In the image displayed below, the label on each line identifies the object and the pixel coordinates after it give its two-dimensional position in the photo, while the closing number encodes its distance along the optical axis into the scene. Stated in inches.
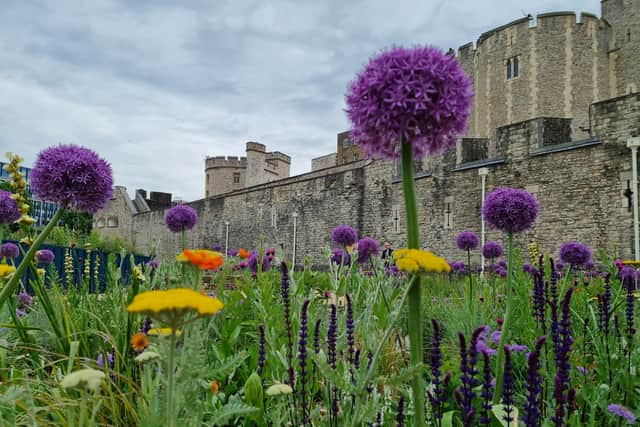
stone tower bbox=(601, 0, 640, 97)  844.6
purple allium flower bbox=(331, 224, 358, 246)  165.2
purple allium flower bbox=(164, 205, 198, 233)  151.6
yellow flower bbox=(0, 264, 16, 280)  58.2
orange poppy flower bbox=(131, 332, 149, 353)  47.4
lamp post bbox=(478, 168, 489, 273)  478.6
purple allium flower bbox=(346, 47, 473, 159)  41.7
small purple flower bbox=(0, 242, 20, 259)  121.2
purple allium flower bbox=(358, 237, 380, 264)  152.7
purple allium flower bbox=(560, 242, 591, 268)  128.0
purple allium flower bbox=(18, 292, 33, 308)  130.8
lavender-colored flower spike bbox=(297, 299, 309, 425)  53.8
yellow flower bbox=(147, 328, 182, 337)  44.6
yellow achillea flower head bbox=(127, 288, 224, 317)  28.9
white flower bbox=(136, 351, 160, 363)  47.5
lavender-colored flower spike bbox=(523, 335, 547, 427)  39.7
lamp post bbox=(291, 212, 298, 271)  737.0
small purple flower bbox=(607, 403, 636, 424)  55.7
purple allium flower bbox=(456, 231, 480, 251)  179.3
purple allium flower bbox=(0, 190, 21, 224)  79.4
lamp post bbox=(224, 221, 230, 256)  877.2
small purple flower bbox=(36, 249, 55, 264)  146.6
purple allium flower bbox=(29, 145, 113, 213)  65.2
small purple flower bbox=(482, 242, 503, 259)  179.2
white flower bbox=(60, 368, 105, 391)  28.9
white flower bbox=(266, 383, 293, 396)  45.9
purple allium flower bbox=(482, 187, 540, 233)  86.3
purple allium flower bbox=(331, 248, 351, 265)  178.9
